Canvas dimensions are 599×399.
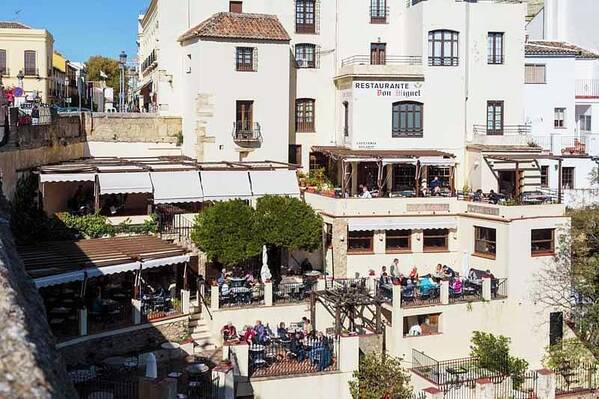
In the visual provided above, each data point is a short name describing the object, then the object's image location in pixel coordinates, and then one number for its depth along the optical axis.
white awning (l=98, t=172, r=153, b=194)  29.45
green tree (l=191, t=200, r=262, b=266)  28.42
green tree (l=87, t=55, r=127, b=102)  83.12
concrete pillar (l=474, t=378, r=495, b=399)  24.91
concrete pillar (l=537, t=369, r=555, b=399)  26.38
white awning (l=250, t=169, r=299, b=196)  32.91
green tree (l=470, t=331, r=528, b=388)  27.58
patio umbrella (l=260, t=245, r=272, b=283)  29.25
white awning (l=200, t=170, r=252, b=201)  31.75
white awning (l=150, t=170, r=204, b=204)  30.59
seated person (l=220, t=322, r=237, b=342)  25.25
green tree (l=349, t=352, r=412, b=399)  23.87
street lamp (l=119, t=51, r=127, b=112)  44.81
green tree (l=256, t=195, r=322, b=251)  29.89
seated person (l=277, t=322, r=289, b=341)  25.17
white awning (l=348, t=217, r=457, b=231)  32.12
